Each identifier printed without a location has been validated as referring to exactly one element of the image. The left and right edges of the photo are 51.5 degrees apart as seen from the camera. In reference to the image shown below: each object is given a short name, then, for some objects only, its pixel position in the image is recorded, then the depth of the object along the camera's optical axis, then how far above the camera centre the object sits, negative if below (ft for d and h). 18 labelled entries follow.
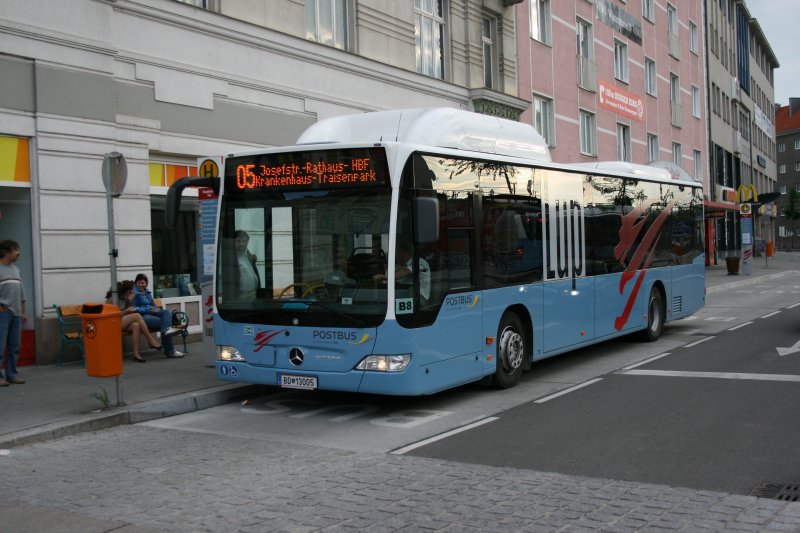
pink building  89.20 +22.22
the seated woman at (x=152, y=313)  41.68 -2.64
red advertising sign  103.91 +19.76
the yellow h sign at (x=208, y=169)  34.90 +3.88
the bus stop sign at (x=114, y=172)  30.40 +3.32
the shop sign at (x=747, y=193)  117.39 +7.82
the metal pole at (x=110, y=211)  29.50 +1.85
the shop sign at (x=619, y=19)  105.09 +30.68
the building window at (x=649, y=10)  121.60 +35.55
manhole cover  17.79 -5.34
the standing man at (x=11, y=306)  33.12 -1.65
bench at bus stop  38.50 -2.91
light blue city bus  26.50 -0.02
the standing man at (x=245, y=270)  28.71 -0.38
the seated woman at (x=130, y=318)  40.50 -2.76
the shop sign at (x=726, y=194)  156.97 +10.48
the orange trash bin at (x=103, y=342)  28.53 -2.73
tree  317.01 +15.24
